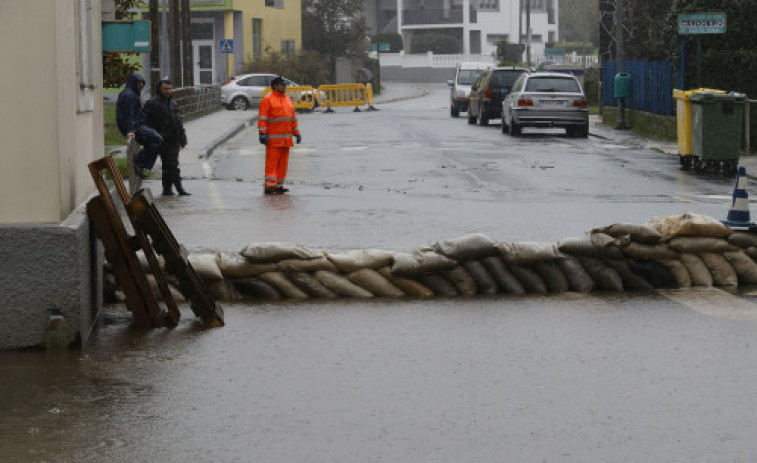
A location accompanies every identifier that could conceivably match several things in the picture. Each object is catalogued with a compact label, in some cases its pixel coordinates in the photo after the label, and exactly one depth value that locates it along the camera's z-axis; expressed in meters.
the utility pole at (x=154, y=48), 37.58
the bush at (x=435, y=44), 116.38
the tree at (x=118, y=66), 25.77
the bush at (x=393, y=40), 114.25
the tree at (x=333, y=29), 83.12
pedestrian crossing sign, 57.84
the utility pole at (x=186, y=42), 53.00
